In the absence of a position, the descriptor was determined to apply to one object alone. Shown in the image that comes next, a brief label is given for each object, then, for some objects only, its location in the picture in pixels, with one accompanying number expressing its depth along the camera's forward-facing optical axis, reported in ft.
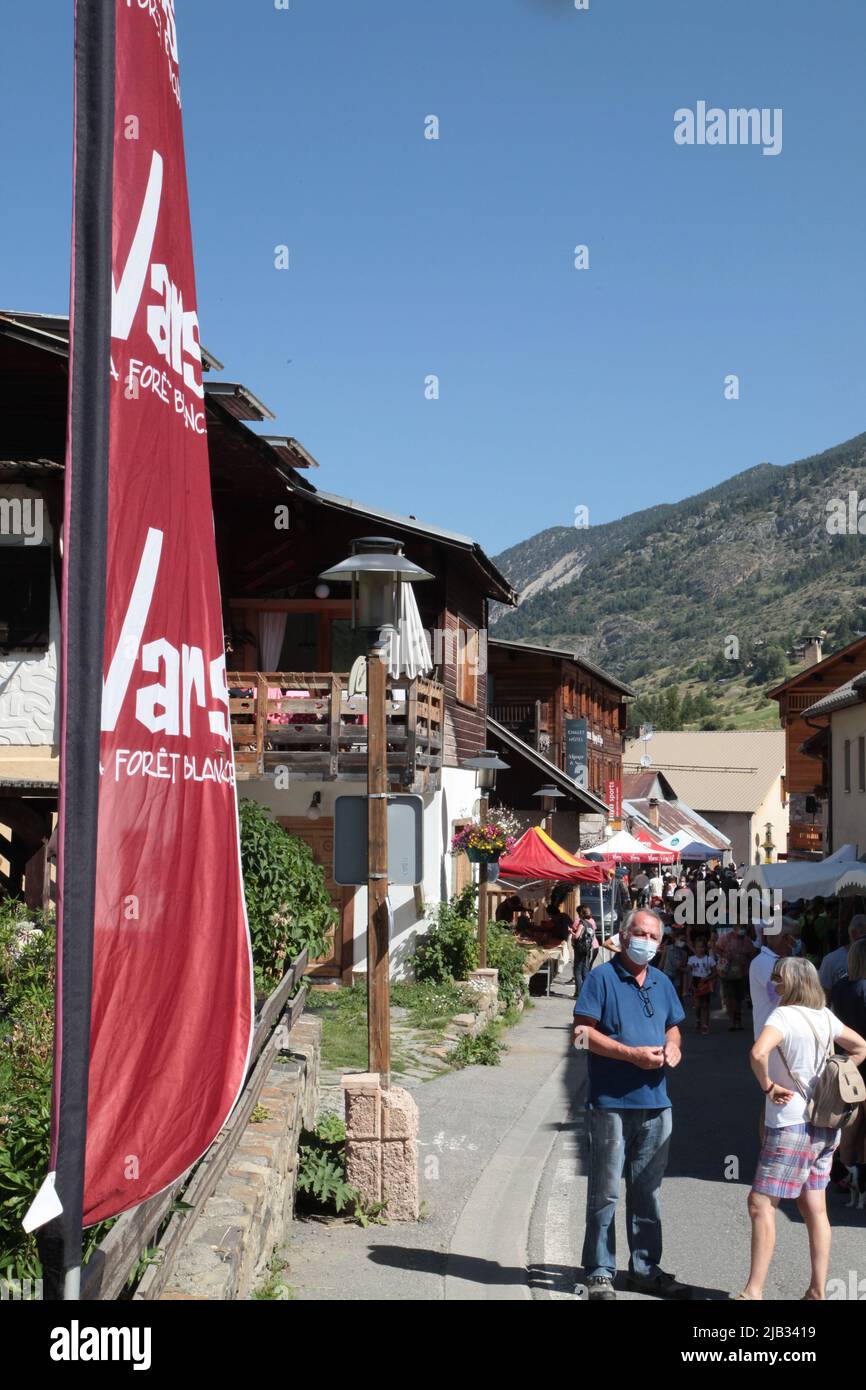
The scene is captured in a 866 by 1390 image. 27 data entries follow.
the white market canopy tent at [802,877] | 64.44
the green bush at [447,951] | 69.46
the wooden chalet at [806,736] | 172.35
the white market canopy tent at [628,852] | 101.19
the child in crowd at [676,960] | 71.56
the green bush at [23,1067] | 17.02
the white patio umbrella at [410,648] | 55.98
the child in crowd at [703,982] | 64.90
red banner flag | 11.38
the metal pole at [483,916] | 71.31
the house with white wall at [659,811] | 182.70
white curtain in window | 72.74
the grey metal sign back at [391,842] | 28.91
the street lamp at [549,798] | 110.52
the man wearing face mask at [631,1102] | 22.67
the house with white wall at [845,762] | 93.45
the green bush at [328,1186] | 27.48
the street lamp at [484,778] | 71.97
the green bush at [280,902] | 43.62
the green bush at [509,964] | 74.43
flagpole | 11.02
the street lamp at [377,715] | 28.71
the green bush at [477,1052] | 50.70
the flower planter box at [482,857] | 70.28
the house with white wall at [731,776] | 281.54
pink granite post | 27.89
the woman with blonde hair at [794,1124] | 21.65
